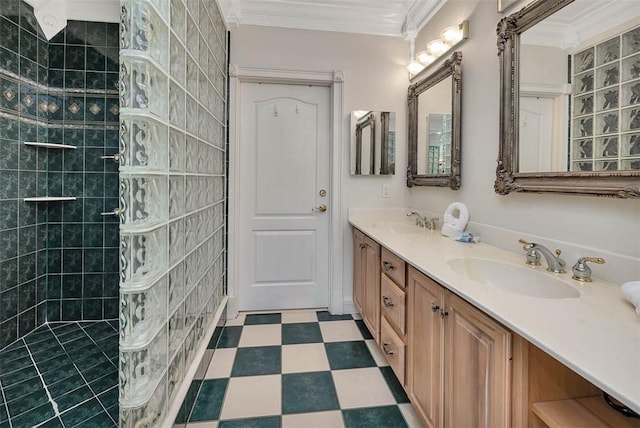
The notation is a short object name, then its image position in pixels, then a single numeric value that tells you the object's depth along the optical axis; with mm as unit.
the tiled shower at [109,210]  1022
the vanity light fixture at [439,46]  1938
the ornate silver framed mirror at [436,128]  2008
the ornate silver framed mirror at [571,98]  1035
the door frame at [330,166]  2570
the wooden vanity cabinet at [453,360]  874
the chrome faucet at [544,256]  1201
